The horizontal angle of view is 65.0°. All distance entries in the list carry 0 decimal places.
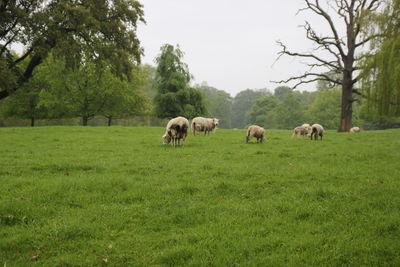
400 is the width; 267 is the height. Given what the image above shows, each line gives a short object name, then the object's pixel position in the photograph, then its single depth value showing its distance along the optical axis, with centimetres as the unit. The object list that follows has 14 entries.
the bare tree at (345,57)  3112
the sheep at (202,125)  2511
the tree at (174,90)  4322
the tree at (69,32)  1663
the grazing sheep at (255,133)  2016
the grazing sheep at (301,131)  2531
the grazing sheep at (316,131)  2200
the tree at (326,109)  7449
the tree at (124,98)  4247
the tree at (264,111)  8467
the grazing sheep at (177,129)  1744
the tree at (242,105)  13438
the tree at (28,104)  4309
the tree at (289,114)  7781
